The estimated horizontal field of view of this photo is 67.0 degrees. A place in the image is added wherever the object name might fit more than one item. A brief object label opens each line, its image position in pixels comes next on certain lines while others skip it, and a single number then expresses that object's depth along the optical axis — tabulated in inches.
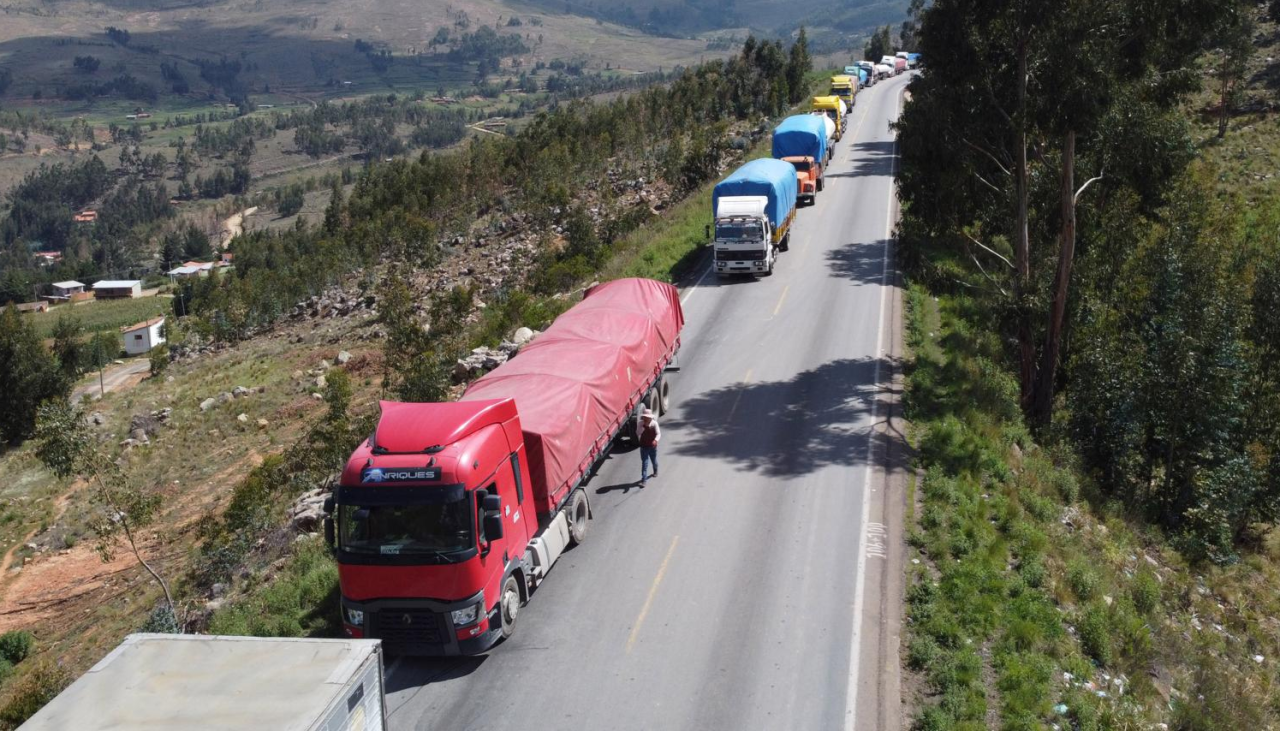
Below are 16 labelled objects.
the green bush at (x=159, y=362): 3075.8
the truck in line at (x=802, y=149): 1855.3
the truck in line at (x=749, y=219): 1380.4
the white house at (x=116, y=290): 6722.4
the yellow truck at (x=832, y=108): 2513.5
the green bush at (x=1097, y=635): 608.4
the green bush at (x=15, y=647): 1118.4
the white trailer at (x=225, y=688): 374.3
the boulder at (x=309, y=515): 888.9
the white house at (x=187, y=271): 6780.0
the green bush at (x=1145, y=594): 740.0
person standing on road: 791.7
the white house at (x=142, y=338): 4559.5
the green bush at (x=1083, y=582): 677.3
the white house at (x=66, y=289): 6855.3
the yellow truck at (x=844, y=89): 3061.0
